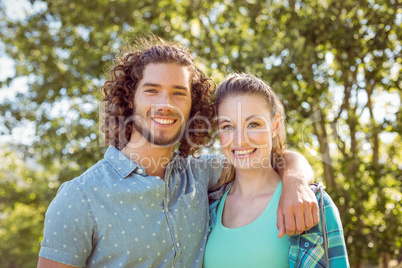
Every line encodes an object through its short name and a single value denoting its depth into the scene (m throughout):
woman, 2.12
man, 2.11
